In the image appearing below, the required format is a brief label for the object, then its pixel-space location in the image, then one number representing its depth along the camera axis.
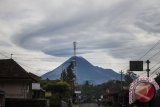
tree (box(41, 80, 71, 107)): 78.31
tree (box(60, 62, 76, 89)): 117.50
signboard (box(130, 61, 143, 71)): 59.20
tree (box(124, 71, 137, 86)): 129.41
